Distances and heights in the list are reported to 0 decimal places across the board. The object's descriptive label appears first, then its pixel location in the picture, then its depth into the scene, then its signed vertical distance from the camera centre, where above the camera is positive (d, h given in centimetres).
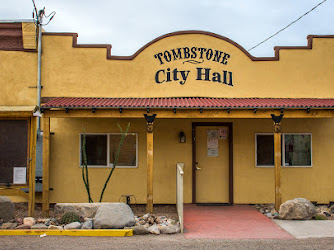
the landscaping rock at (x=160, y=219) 827 -161
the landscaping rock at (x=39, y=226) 769 -163
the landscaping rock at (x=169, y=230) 758 -167
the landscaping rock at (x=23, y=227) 773 -165
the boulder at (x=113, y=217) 761 -144
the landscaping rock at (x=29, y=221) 791 -157
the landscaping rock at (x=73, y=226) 761 -160
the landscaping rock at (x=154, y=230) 752 -166
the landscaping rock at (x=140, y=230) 749 -165
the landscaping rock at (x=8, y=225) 774 -163
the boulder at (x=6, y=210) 822 -138
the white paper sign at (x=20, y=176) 886 -68
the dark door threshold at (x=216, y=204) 1073 -162
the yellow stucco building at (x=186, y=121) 1078 +78
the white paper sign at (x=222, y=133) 1095 +43
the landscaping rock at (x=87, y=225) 761 -158
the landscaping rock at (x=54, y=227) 760 -162
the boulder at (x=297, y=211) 852 -144
